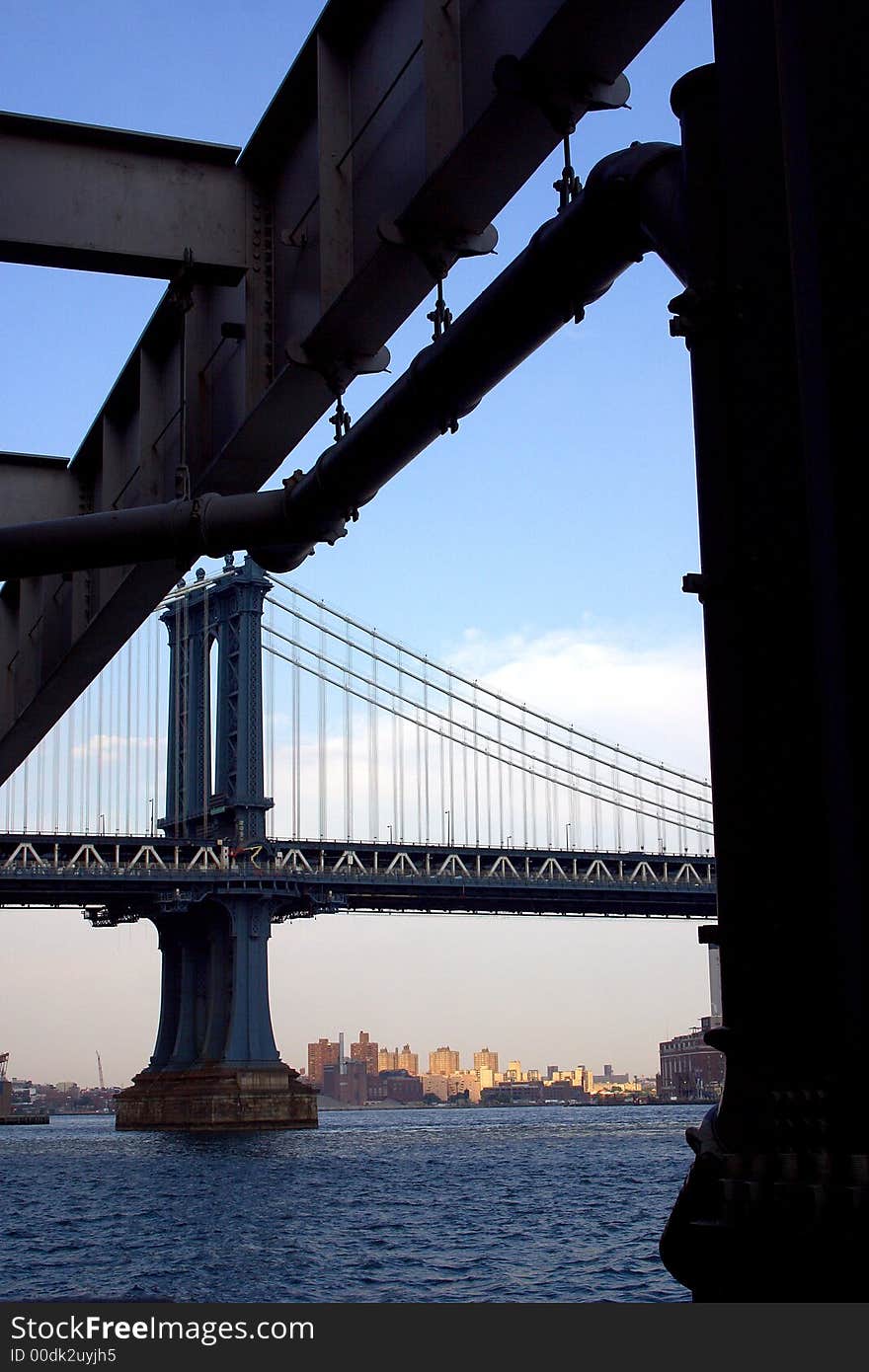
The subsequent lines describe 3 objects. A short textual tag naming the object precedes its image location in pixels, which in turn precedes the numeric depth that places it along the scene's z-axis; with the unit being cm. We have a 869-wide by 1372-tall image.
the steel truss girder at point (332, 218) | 707
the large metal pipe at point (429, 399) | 555
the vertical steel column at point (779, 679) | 416
